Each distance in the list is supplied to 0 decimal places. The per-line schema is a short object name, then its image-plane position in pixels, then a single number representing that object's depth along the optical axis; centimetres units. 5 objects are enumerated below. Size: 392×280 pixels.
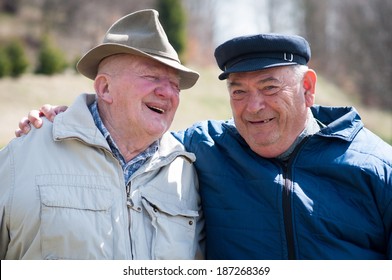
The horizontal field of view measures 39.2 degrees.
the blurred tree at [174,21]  2380
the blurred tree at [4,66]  1734
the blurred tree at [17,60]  1795
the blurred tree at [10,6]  3062
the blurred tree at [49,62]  1875
